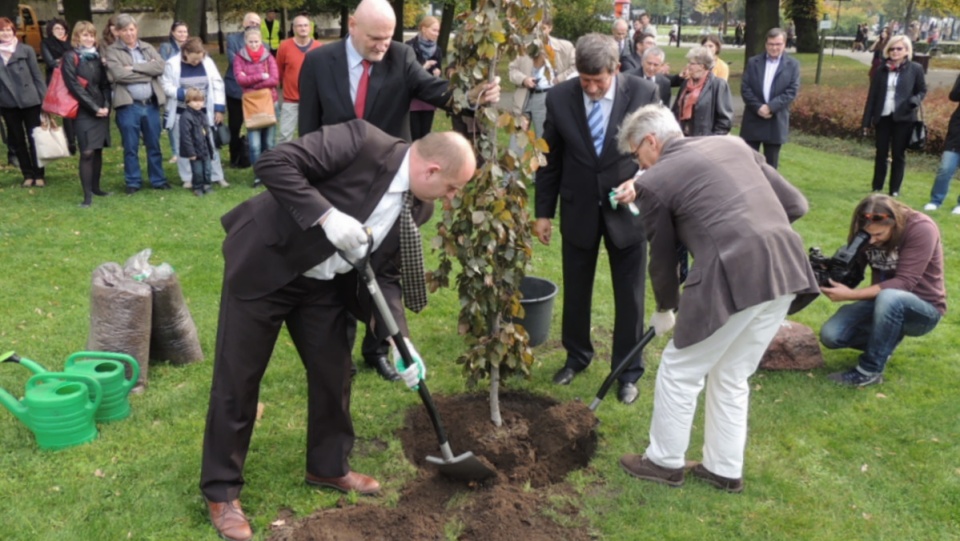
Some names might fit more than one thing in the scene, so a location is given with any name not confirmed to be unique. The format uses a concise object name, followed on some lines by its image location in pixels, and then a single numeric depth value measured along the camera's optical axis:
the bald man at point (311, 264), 3.22
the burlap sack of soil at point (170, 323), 5.15
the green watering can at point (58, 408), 4.21
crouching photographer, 4.94
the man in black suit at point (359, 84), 4.80
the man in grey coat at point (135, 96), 9.27
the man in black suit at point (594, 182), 4.61
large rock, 5.42
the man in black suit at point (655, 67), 8.79
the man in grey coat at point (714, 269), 3.58
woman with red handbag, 8.92
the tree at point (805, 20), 33.44
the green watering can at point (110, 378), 4.50
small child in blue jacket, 9.45
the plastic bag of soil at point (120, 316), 4.82
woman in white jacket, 9.57
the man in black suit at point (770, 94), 9.58
